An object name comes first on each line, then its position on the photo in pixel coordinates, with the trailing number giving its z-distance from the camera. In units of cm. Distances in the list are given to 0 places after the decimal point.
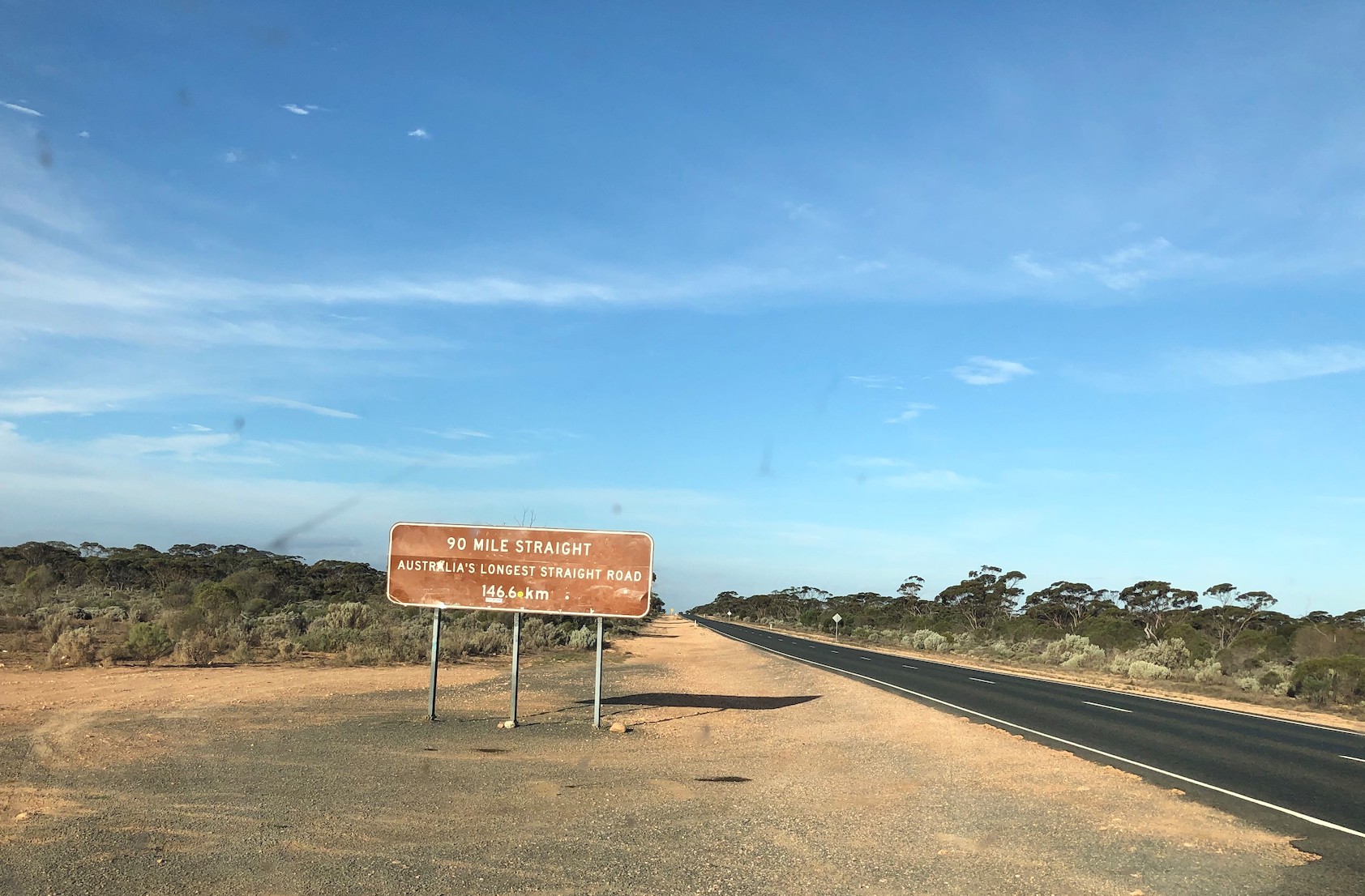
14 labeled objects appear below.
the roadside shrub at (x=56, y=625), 2356
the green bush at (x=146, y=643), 2214
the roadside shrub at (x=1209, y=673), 3300
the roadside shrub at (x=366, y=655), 2459
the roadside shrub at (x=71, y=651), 2011
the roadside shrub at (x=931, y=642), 5609
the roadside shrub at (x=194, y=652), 2200
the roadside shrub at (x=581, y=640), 3375
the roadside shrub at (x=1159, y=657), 3831
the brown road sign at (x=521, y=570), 1497
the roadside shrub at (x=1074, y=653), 4172
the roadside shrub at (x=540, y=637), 3309
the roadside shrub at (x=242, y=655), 2298
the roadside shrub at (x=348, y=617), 3019
